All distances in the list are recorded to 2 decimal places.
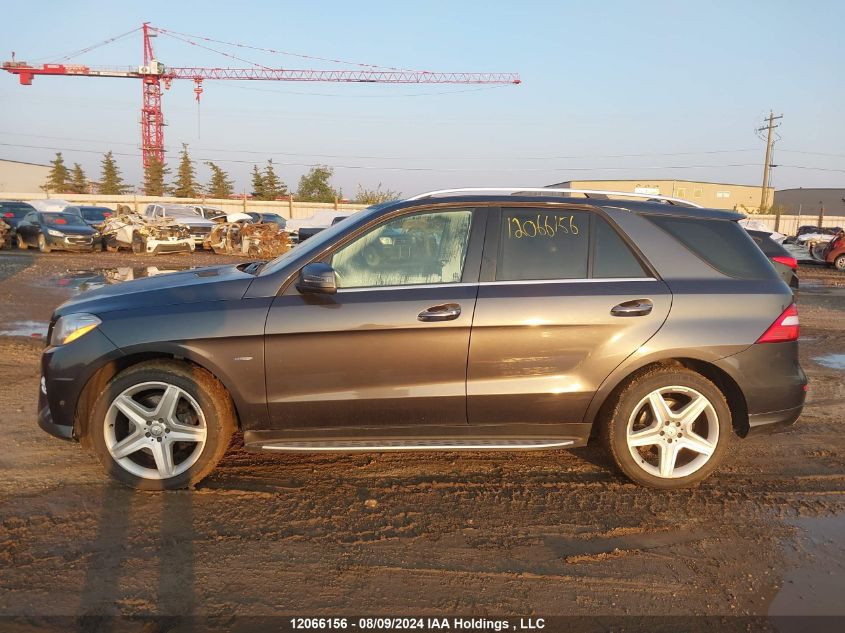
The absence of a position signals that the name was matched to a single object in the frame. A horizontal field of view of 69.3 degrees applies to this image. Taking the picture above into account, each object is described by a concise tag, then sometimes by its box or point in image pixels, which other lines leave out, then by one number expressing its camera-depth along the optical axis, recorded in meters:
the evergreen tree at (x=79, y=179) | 67.81
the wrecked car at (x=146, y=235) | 20.69
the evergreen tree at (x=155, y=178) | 63.26
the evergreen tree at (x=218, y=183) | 64.44
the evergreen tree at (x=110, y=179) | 67.81
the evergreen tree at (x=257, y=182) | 63.67
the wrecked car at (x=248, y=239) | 21.25
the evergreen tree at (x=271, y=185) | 63.66
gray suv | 3.50
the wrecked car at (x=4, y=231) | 21.64
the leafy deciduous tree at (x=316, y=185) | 60.50
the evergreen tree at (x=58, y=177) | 64.56
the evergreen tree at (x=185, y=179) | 63.41
